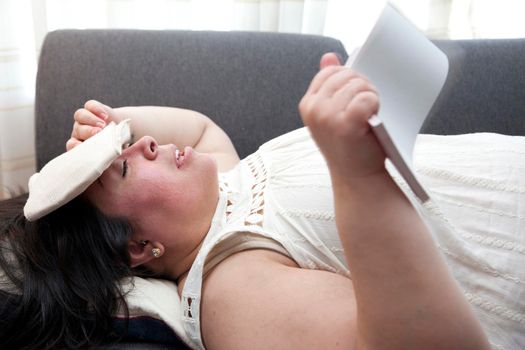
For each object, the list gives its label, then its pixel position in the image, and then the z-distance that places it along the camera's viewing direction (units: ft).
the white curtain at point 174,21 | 5.82
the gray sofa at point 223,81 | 5.05
